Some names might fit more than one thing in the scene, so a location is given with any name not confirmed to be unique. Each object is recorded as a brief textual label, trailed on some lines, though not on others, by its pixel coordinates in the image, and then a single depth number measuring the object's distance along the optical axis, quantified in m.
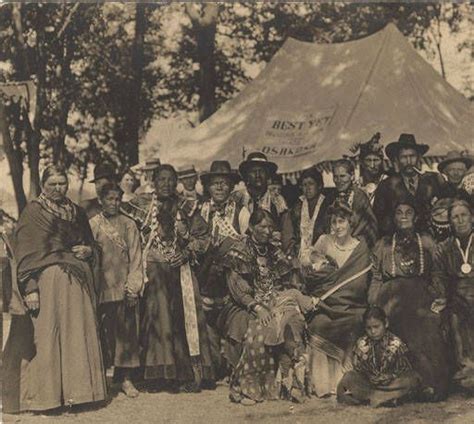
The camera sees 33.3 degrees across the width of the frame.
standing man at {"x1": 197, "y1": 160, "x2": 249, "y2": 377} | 5.87
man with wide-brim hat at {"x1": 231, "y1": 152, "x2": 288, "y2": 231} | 6.34
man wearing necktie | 5.95
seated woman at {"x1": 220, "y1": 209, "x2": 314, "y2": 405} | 5.40
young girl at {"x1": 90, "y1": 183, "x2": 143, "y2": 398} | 5.65
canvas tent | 6.94
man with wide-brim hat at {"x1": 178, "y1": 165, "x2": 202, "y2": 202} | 6.64
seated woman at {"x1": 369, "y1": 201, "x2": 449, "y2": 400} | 5.40
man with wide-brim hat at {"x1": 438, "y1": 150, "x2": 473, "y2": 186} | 6.13
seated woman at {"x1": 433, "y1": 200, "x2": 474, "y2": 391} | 5.48
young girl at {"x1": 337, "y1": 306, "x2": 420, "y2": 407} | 5.26
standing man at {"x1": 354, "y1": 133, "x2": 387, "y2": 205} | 6.21
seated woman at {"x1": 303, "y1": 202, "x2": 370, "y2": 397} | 5.54
